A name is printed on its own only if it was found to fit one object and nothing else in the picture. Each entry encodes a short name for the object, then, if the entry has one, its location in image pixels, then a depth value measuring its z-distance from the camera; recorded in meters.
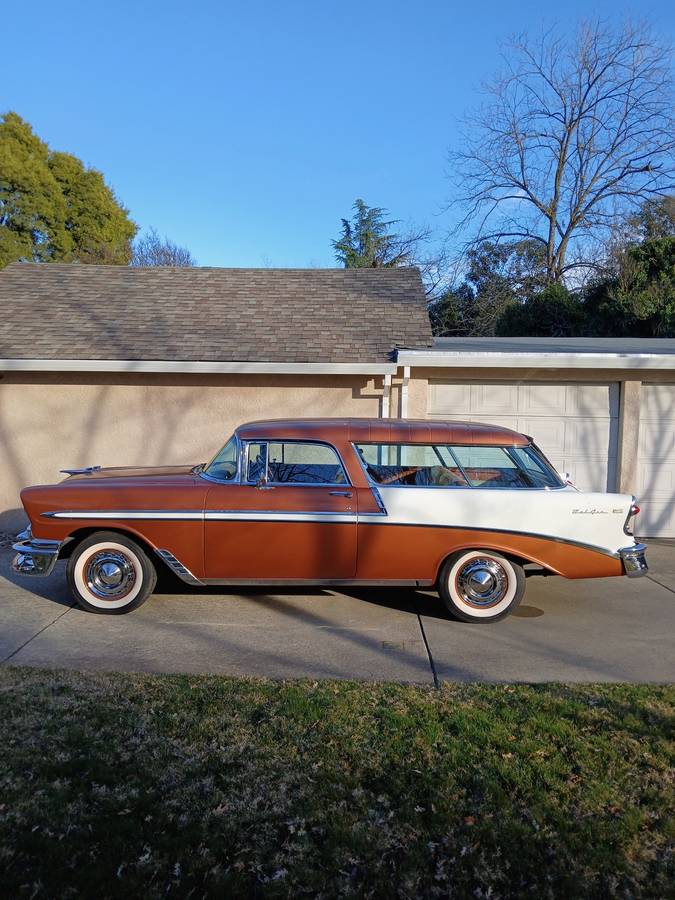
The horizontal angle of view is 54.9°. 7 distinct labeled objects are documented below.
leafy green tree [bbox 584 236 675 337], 16.78
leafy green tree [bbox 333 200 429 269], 31.81
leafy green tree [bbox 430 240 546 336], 25.50
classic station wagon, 5.32
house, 8.48
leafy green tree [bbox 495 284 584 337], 18.75
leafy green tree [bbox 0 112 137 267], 27.39
